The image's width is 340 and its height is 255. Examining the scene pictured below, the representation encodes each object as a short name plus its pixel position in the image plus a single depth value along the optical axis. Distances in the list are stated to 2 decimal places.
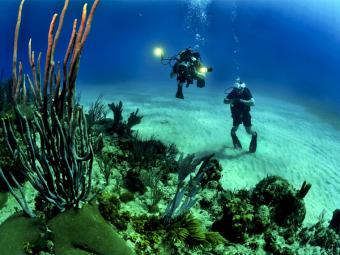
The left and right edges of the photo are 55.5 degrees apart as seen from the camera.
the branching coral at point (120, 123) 8.31
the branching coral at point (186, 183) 4.90
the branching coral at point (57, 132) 2.87
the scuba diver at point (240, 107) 10.56
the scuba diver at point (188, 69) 9.20
